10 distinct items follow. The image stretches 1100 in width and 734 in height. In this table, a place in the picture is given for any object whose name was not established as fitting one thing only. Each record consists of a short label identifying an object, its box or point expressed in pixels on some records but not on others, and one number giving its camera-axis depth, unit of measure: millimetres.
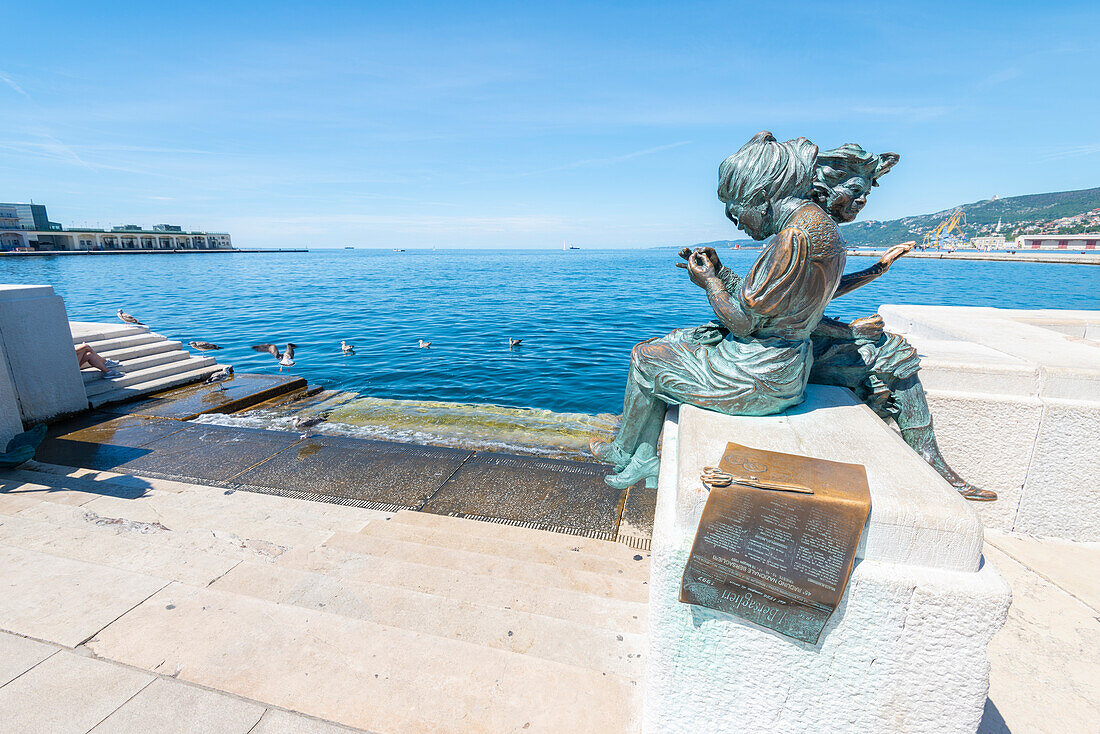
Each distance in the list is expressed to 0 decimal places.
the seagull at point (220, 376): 9070
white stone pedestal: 1645
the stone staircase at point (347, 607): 2211
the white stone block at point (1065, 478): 3211
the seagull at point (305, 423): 7103
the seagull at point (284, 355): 13414
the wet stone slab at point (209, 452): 5172
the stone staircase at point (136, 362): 7605
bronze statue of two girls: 2598
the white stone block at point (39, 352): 6059
